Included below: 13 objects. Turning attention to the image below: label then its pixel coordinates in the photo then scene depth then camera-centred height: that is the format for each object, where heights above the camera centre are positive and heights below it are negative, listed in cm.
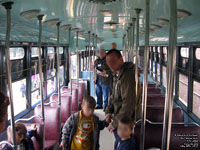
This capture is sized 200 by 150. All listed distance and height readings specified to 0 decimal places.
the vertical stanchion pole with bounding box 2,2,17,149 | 172 -1
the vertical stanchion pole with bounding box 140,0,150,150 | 175 -11
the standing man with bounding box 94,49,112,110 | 540 -43
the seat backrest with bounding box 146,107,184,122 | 314 -81
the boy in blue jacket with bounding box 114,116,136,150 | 204 -73
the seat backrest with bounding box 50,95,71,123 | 456 -105
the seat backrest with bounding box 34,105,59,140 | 374 -108
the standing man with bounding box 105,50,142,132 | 209 -29
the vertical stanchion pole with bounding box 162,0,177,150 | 99 -7
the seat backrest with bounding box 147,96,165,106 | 400 -79
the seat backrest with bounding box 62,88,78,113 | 537 -102
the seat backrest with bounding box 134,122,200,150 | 245 -89
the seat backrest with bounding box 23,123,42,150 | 317 -115
